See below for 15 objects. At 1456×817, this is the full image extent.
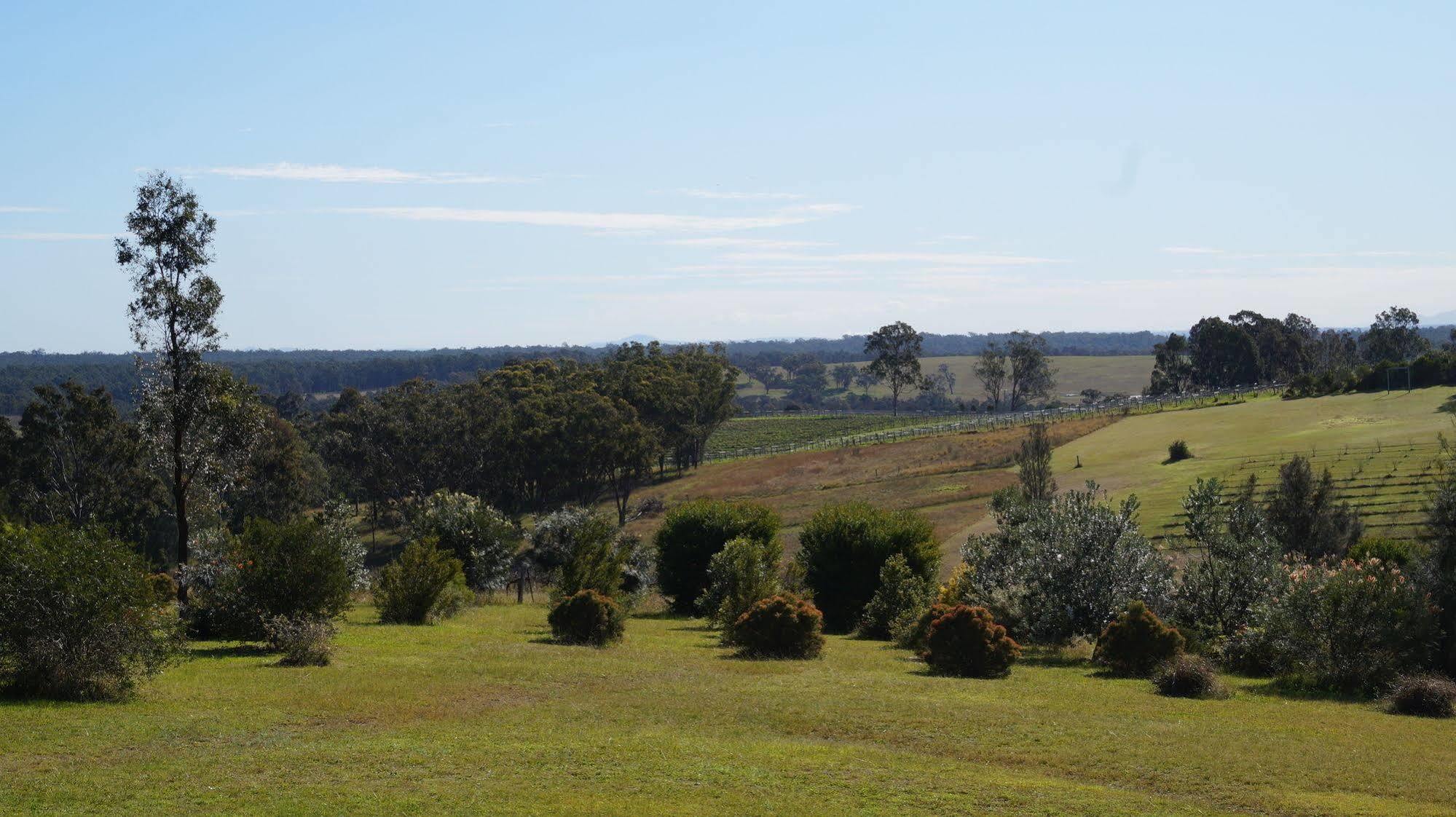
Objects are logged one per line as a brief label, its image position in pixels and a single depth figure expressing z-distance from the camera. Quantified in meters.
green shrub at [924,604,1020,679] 24.81
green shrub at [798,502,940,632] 38.75
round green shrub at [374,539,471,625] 32.56
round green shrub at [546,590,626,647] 28.77
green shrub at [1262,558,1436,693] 23.89
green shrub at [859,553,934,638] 34.12
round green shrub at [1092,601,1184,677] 25.48
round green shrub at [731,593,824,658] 27.36
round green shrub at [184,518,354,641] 26.14
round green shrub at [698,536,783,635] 33.75
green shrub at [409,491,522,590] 42.22
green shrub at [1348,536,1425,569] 33.12
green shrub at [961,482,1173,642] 29.47
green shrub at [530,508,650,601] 35.69
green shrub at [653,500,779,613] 44.53
